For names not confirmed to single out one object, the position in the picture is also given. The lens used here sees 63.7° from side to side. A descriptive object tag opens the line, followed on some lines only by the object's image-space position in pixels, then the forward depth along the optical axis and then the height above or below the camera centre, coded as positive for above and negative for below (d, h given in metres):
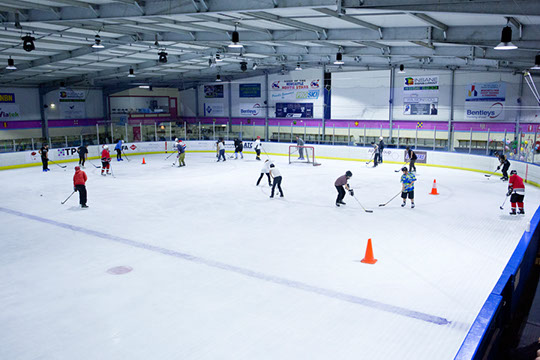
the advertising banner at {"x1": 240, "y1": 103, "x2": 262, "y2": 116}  38.34 +1.53
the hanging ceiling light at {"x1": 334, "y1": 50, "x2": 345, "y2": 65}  17.87 +2.78
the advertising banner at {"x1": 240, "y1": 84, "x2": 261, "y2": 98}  38.16 +3.20
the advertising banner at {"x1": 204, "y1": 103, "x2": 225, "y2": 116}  40.69 +1.66
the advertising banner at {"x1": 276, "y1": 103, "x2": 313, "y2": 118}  35.34 +1.32
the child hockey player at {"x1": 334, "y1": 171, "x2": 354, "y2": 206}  13.62 -1.92
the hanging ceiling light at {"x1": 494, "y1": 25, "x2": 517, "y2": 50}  8.47 +1.66
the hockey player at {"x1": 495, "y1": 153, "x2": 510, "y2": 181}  18.86 -1.69
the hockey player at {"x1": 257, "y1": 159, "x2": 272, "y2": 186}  16.00 -1.53
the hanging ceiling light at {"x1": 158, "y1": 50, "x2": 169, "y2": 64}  17.69 +2.86
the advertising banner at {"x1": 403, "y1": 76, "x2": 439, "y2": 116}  29.56 +2.02
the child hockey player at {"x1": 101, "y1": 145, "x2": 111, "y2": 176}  20.84 -1.49
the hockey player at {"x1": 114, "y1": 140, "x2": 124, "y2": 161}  27.00 -1.42
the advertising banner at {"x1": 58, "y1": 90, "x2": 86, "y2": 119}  36.75 +2.08
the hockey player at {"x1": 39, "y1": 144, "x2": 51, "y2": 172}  22.83 -1.49
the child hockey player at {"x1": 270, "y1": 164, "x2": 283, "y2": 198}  15.09 -1.72
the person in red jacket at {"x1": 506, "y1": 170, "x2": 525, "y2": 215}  12.57 -1.94
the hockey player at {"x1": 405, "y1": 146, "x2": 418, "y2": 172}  19.78 -1.48
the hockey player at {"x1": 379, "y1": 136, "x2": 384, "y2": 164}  24.38 -1.22
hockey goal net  26.57 -1.96
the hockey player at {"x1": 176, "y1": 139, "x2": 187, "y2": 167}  23.86 -1.50
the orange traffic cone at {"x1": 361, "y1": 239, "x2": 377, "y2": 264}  8.85 -2.67
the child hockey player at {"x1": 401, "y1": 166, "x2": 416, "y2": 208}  13.40 -1.87
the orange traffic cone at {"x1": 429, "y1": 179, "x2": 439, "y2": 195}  16.16 -2.45
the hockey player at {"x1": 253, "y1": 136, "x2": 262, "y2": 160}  26.88 -1.33
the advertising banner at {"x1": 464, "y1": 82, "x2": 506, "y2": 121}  26.97 +1.45
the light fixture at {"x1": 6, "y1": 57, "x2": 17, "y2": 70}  18.30 +2.74
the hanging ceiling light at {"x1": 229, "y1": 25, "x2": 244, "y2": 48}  13.12 +2.67
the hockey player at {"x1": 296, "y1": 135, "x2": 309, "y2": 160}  26.69 -1.42
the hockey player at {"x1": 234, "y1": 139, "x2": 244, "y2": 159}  27.61 -1.23
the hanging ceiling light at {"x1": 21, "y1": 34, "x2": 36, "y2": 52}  13.30 +2.61
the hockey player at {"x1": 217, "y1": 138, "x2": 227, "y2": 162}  26.59 -1.36
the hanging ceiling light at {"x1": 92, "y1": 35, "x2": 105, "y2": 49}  15.38 +3.09
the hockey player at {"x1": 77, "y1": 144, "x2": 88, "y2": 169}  24.22 -1.44
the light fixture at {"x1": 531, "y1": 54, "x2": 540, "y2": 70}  11.88 +1.71
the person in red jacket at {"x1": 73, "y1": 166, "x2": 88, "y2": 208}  13.83 -1.75
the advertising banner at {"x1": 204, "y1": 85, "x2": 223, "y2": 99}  40.41 +3.31
